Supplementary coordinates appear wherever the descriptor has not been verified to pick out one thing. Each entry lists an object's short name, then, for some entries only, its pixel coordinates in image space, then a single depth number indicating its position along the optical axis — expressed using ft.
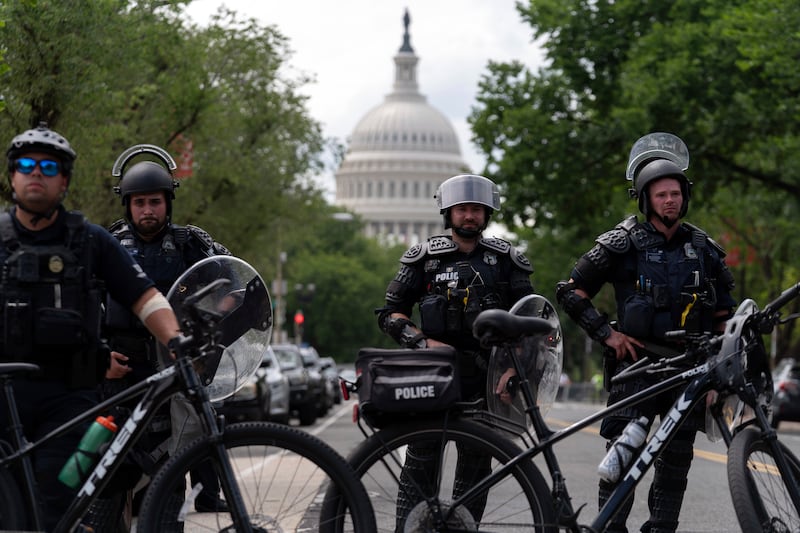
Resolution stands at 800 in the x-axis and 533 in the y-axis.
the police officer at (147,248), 24.91
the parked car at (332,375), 163.84
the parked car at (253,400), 73.15
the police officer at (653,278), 24.13
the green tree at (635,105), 90.74
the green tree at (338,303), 374.84
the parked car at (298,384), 98.53
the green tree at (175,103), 60.29
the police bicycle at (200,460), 18.21
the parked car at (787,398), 95.40
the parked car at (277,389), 83.15
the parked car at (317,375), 110.42
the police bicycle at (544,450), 19.34
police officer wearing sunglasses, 19.26
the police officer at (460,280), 24.99
